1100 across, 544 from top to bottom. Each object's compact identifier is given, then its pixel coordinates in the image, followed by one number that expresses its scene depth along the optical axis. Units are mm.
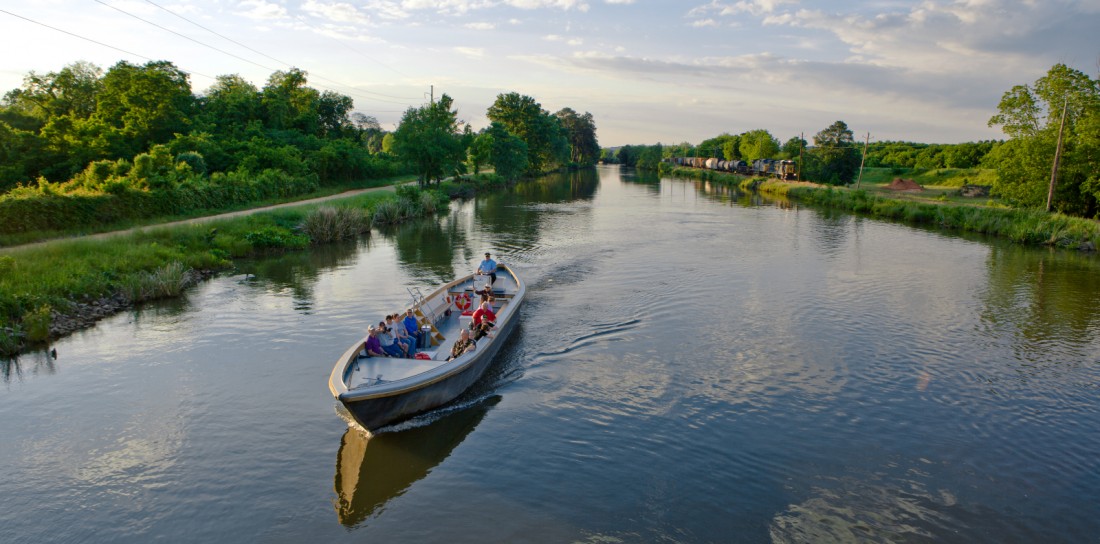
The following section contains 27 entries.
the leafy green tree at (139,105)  41594
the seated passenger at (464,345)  13367
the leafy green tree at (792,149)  89250
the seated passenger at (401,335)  13543
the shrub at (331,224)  31578
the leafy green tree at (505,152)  75938
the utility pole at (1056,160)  36625
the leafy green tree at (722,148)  121562
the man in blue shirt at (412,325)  14650
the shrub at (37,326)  15914
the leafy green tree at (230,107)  49844
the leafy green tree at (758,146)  99000
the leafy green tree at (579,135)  154125
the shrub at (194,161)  38156
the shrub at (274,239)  28719
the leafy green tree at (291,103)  56875
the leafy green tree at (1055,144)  36719
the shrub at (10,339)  15180
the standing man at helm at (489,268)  20172
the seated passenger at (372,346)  12812
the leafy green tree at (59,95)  42344
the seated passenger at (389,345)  13203
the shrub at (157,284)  19875
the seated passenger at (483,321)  14438
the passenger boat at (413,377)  10953
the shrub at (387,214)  38572
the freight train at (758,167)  79688
